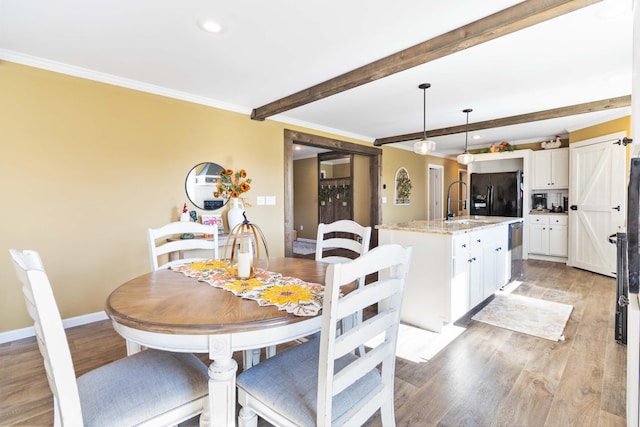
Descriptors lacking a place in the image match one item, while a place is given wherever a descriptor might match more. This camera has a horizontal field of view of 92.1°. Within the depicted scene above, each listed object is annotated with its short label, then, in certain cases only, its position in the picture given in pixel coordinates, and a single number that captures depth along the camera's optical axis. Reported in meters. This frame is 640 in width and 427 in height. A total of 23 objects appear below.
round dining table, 1.05
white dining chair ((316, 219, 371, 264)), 2.07
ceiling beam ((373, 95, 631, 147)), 3.77
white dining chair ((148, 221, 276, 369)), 1.79
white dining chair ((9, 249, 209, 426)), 0.86
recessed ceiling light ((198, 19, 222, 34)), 2.08
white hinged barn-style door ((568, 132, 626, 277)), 4.46
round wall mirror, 3.53
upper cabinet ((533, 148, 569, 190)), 5.70
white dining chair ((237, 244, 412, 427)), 0.97
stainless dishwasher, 3.97
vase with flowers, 3.31
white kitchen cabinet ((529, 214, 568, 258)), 5.61
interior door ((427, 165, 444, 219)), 8.21
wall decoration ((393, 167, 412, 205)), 6.75
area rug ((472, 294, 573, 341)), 2.74
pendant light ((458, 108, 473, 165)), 4.18
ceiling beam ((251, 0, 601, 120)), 1.80
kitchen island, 2.69
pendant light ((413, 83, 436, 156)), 3.32
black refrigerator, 5.95
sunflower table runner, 1.24
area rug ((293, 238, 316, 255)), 6.76
